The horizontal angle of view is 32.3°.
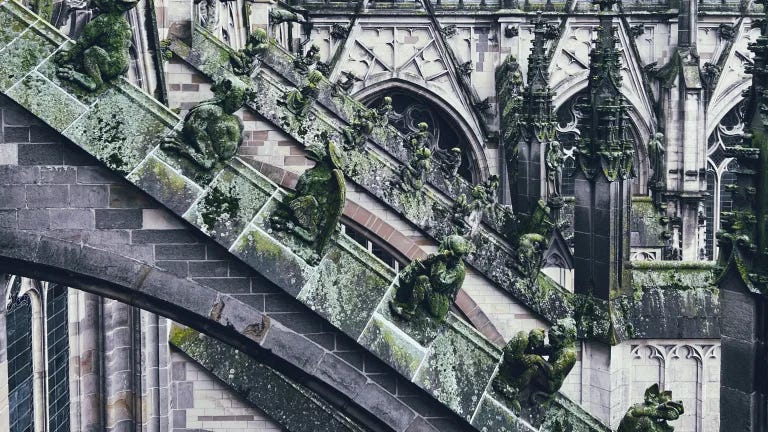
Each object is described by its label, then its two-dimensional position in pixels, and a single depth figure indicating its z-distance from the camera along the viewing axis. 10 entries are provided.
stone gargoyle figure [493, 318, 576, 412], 8.99
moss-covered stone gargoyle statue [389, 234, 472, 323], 8.85
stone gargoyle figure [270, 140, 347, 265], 8.79
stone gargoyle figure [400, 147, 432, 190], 18.12
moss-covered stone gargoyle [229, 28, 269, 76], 17.77
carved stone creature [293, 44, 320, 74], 22.17
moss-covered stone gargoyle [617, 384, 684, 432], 9.09
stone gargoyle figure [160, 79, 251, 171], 8.70
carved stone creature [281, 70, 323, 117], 18.50
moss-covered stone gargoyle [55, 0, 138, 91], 8.66
